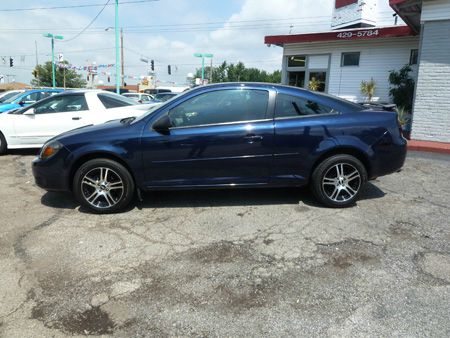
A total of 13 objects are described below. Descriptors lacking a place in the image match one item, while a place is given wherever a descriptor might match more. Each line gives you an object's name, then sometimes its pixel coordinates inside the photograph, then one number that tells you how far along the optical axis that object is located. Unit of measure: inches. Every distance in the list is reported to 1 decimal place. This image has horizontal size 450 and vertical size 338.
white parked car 342.0
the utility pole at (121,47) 1858.0
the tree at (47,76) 2571.4
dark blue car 187.5
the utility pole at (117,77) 951.6
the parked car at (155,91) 1488.7
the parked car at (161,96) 932.1
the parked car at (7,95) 698.2
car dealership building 385.1
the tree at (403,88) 539.8
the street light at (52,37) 1226.3
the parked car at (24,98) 511.5
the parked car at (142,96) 912.5
